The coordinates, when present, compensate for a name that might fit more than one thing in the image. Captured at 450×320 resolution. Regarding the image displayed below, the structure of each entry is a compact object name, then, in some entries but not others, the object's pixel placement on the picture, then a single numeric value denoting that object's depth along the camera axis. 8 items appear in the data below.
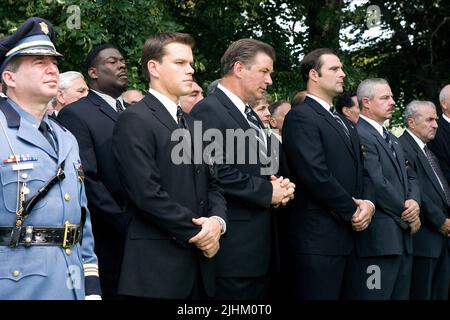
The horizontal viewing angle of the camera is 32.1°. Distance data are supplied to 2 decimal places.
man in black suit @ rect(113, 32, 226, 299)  4.58
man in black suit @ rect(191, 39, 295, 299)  5.43
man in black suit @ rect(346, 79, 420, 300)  6.53
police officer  3.77
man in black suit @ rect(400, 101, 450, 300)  7.53
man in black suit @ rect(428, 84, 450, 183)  8.27
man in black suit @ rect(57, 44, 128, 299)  5.45
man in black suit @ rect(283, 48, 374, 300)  6.06
